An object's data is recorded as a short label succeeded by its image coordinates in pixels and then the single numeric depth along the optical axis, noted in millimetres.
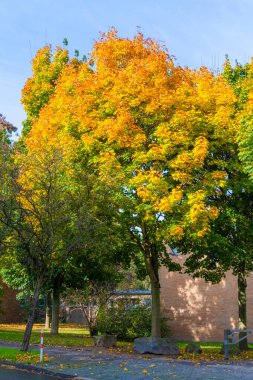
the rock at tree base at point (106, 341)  22453
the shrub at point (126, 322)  29125
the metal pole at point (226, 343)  17738
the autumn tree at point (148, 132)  17891
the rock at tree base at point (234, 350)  20609
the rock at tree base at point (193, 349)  20570
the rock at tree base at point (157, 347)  19094
